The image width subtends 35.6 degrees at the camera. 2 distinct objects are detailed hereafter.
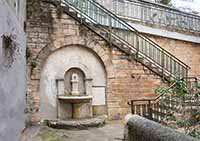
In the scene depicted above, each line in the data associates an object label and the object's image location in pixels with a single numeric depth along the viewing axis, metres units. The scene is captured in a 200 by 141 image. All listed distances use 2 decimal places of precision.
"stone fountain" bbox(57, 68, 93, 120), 10.60
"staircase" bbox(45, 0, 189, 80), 11.30
